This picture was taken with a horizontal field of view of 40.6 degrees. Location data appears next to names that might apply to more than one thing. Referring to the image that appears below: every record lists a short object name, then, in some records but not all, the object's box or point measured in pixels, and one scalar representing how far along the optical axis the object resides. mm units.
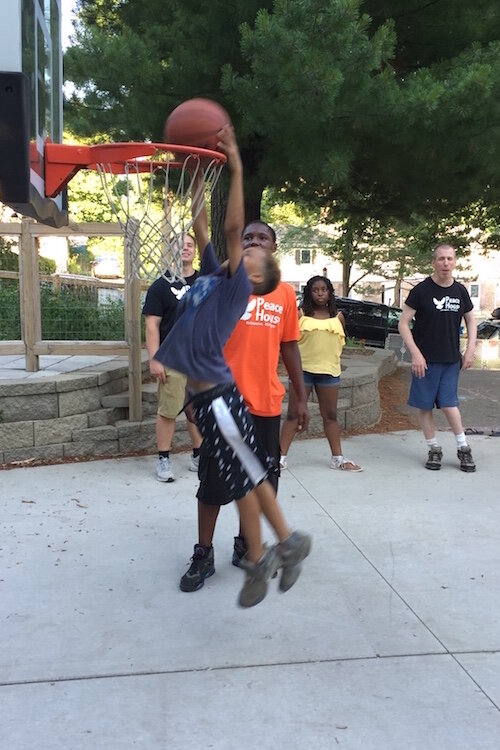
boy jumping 2908
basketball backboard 2623
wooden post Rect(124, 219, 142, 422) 5996
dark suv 20594
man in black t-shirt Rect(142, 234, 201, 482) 5109
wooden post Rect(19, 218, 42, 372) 6098
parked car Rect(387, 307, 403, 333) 21281
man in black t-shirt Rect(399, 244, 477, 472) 5820
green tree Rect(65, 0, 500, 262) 5762
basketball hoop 3229
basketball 2998
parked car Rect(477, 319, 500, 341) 20842
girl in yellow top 5695
